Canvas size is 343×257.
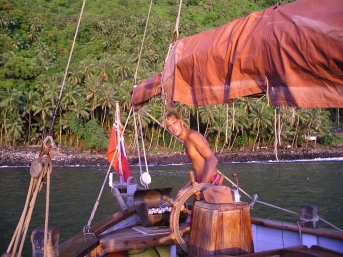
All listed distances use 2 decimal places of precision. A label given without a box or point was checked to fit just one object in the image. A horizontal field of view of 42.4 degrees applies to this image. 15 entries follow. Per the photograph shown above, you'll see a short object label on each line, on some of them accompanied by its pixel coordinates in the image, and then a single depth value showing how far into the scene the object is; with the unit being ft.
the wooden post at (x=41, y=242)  11.01
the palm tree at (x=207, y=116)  187.82
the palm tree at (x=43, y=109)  189.88
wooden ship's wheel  11.16
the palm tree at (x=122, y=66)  216.33
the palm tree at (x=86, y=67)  211.41
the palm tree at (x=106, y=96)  193.57
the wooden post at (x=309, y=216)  14.30
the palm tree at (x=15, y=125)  185.57
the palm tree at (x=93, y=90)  197.36
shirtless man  12.85
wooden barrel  9.88
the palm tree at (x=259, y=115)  200.13
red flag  28.45
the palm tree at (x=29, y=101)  192.13
